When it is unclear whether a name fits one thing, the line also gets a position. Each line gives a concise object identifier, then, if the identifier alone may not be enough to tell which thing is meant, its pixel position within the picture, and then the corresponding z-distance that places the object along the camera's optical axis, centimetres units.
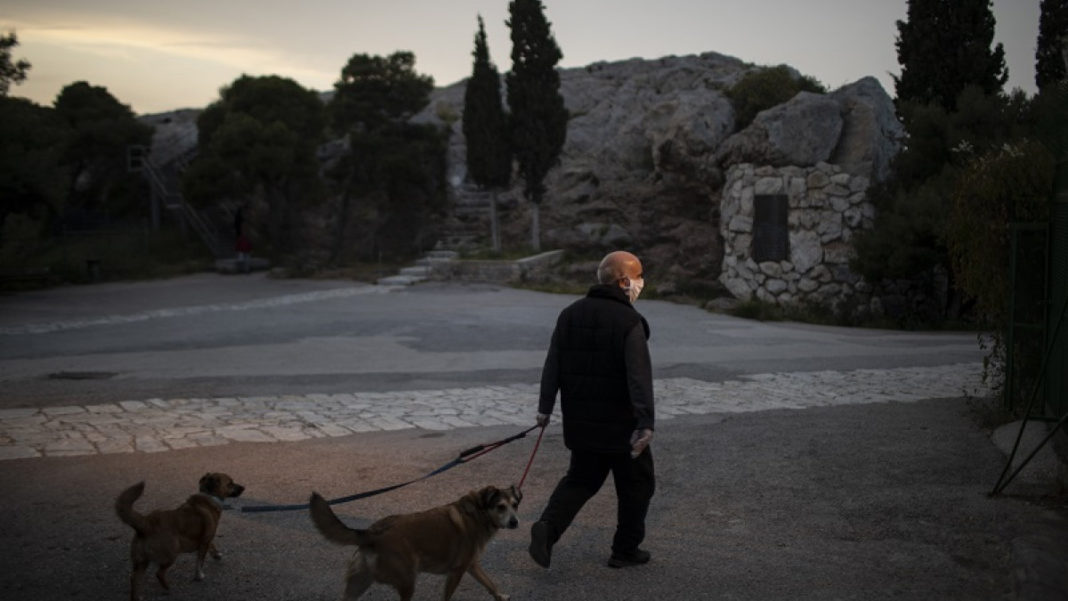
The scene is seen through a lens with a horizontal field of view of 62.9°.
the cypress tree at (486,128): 2680
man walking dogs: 499
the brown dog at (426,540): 426
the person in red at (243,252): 2836
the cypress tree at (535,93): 2625
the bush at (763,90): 2420
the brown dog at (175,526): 455
